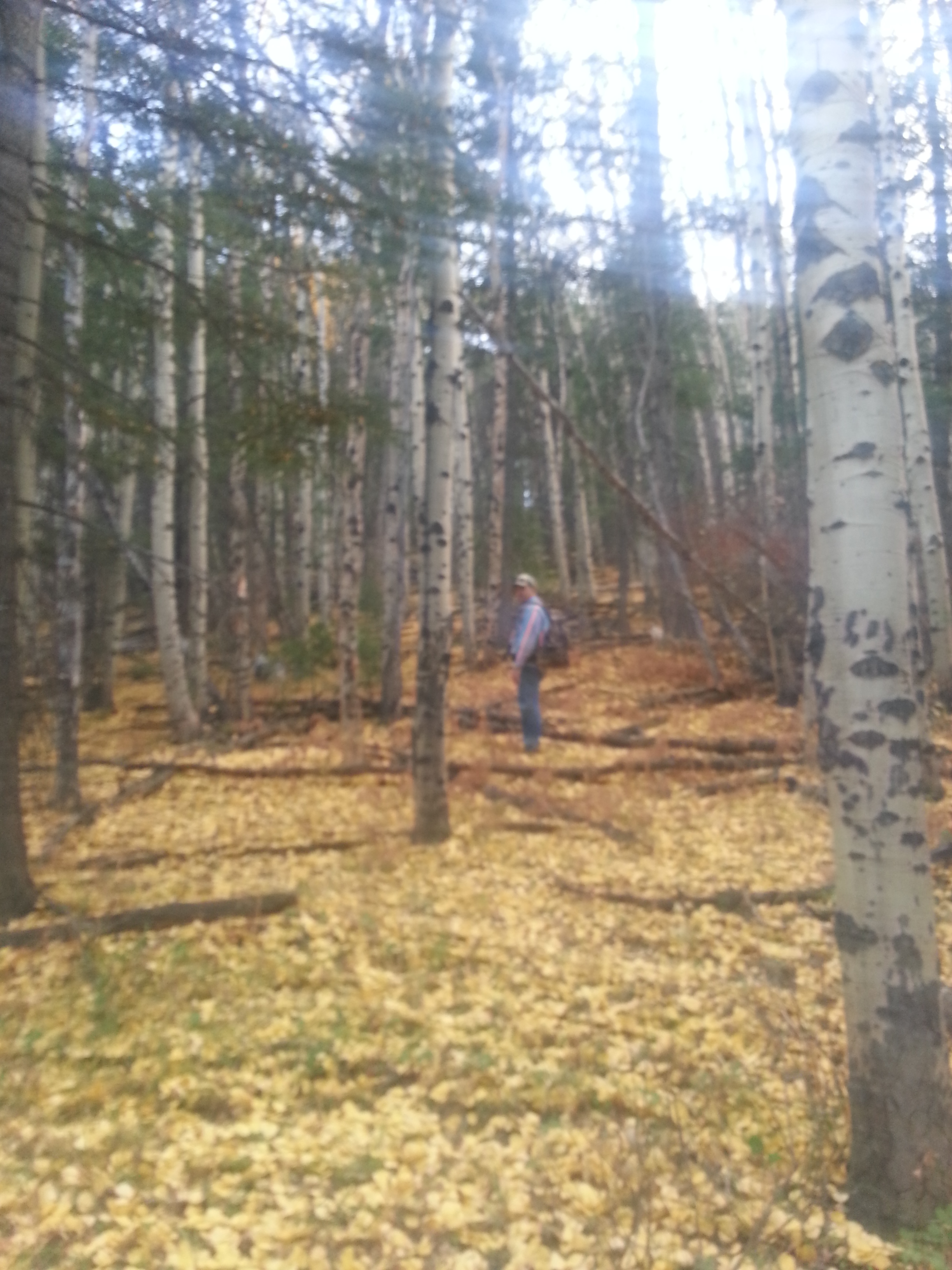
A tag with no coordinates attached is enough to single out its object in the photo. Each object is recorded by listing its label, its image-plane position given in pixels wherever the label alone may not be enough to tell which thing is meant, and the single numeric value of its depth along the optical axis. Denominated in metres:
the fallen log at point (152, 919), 5.51
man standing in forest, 9.83
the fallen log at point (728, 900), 6.36
